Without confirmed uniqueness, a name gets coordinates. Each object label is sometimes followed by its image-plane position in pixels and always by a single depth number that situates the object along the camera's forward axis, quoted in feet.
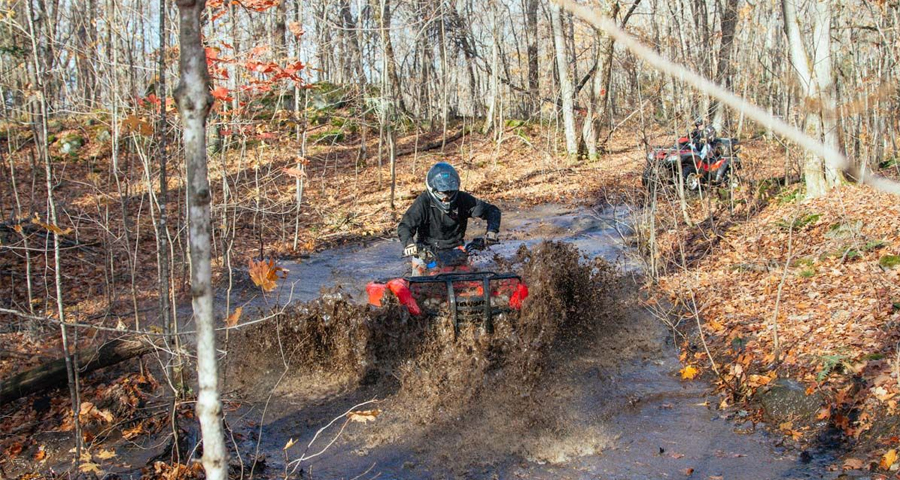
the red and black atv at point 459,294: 23.48
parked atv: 33.19
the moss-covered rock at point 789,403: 19.54
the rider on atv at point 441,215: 27.50
